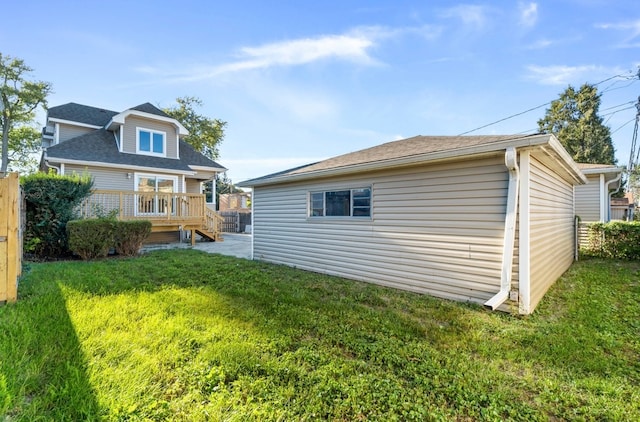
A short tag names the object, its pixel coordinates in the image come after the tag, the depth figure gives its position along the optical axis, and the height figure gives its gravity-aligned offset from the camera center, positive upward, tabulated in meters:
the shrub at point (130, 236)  8.12 -0.78
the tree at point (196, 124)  25.06 +7.60
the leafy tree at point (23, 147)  22.81 +5.03
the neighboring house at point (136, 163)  10.64 +1.88
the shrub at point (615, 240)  7.91 -0.87
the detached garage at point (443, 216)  3.97 -0.13
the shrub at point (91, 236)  7.39 -0.73
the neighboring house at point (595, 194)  10.81 +0.61
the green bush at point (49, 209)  7.26 -0.01
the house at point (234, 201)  30.14 +0.85
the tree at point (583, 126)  24.03 +7.20
